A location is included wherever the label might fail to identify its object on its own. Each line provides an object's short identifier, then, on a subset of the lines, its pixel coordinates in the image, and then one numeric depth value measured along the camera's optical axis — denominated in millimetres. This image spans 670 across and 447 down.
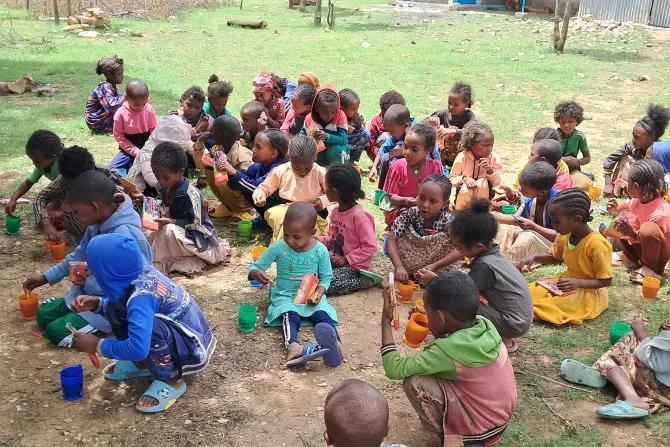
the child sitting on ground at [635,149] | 7605
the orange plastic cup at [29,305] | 4809
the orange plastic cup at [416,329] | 4320
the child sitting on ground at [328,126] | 7441
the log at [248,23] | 21906
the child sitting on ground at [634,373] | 3924
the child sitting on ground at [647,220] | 5758
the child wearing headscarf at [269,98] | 8805
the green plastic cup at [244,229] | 6520
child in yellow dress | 4953
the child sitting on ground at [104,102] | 9320
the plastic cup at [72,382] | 3906
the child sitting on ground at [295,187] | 6219
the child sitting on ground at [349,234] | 5480
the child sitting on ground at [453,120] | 8062
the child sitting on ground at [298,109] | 7691
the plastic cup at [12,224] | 6318
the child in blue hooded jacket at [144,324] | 3527
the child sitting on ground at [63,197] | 5441
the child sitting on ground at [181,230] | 5672
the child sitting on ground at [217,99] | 8242
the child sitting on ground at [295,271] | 4773
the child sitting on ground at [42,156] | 5967
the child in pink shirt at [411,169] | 6176
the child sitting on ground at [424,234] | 5473
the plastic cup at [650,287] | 5488
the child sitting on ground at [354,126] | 8219
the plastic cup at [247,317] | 4836
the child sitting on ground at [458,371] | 3342
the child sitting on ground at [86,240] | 4113
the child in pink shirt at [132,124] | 7766
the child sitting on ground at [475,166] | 6840
